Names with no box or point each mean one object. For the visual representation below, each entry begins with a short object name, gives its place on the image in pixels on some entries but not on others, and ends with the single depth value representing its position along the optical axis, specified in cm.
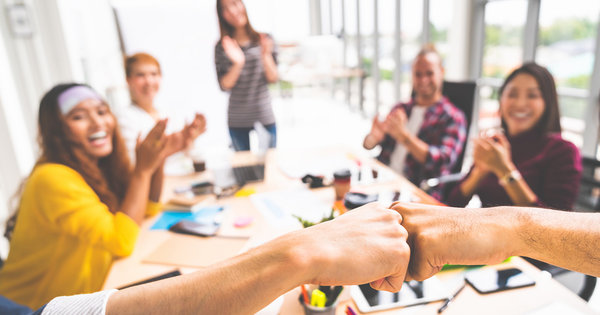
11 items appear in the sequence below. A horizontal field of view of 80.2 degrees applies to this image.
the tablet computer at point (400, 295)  88
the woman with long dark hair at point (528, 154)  148
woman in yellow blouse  117
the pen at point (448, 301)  86
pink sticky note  134
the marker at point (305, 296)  85
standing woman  257
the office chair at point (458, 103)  203
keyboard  182
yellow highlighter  83
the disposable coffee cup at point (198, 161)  199
